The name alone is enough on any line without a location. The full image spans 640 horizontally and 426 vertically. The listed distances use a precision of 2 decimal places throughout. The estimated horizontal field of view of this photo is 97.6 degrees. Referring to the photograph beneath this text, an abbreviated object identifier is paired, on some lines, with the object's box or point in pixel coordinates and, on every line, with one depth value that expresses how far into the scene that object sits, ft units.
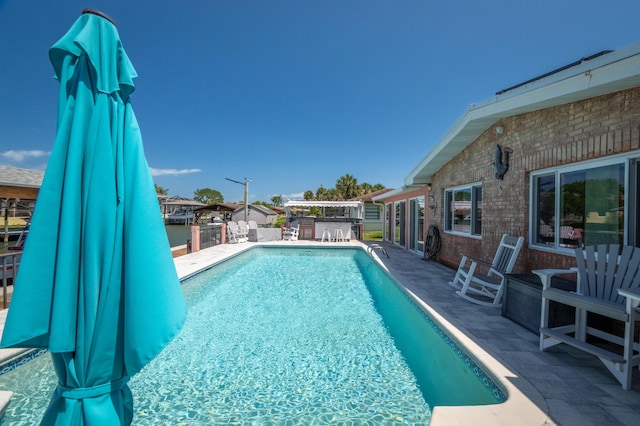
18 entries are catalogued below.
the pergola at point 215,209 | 80.83
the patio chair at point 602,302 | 9.73
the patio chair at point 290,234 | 62.69
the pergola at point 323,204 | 69.92
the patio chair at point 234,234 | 55.27
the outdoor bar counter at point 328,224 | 61.98
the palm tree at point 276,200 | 244.11
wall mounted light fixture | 36.65
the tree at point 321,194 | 151.04
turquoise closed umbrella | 4.59
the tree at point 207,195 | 298.56
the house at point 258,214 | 127.75
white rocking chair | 18.66
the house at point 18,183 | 27.94
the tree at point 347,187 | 137.90
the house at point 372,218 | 90.89
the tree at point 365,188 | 140.15
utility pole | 90.37
